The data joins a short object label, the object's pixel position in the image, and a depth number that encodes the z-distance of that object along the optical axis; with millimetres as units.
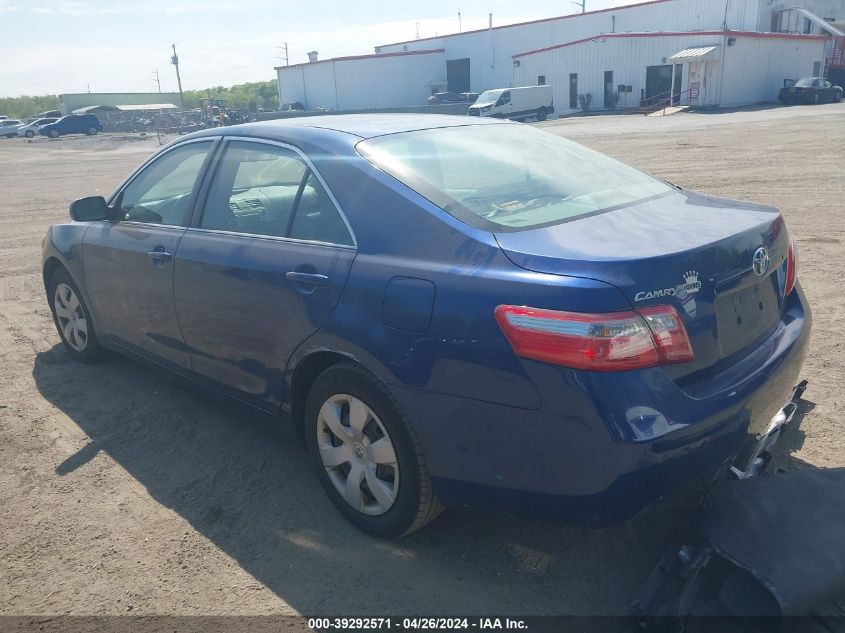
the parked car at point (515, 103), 38281
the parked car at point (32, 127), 57031
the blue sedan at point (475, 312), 2266
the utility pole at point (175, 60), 79125
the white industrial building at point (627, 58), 40406
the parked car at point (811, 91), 38156
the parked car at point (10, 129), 59094
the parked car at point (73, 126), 54438
